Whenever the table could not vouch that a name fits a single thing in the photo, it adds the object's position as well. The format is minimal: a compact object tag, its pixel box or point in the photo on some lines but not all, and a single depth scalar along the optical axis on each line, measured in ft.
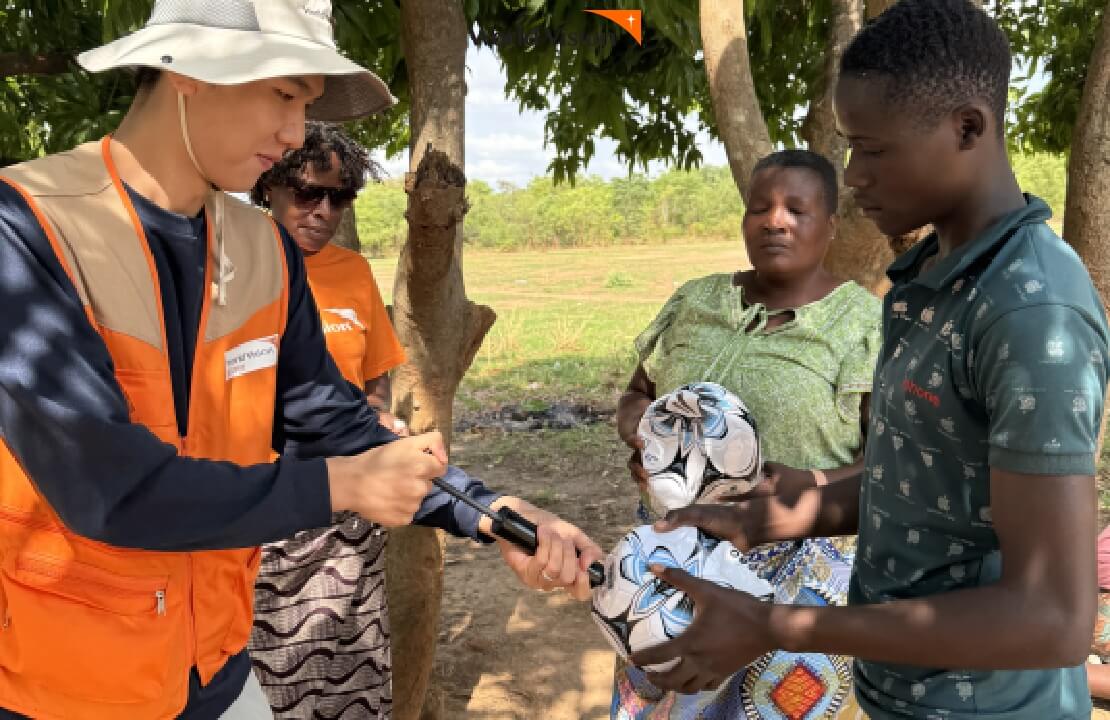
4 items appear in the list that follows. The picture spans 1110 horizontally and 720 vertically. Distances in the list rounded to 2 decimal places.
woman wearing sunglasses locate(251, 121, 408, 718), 9.53
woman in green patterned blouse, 6.77
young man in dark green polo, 3.89
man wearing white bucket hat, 4.46
